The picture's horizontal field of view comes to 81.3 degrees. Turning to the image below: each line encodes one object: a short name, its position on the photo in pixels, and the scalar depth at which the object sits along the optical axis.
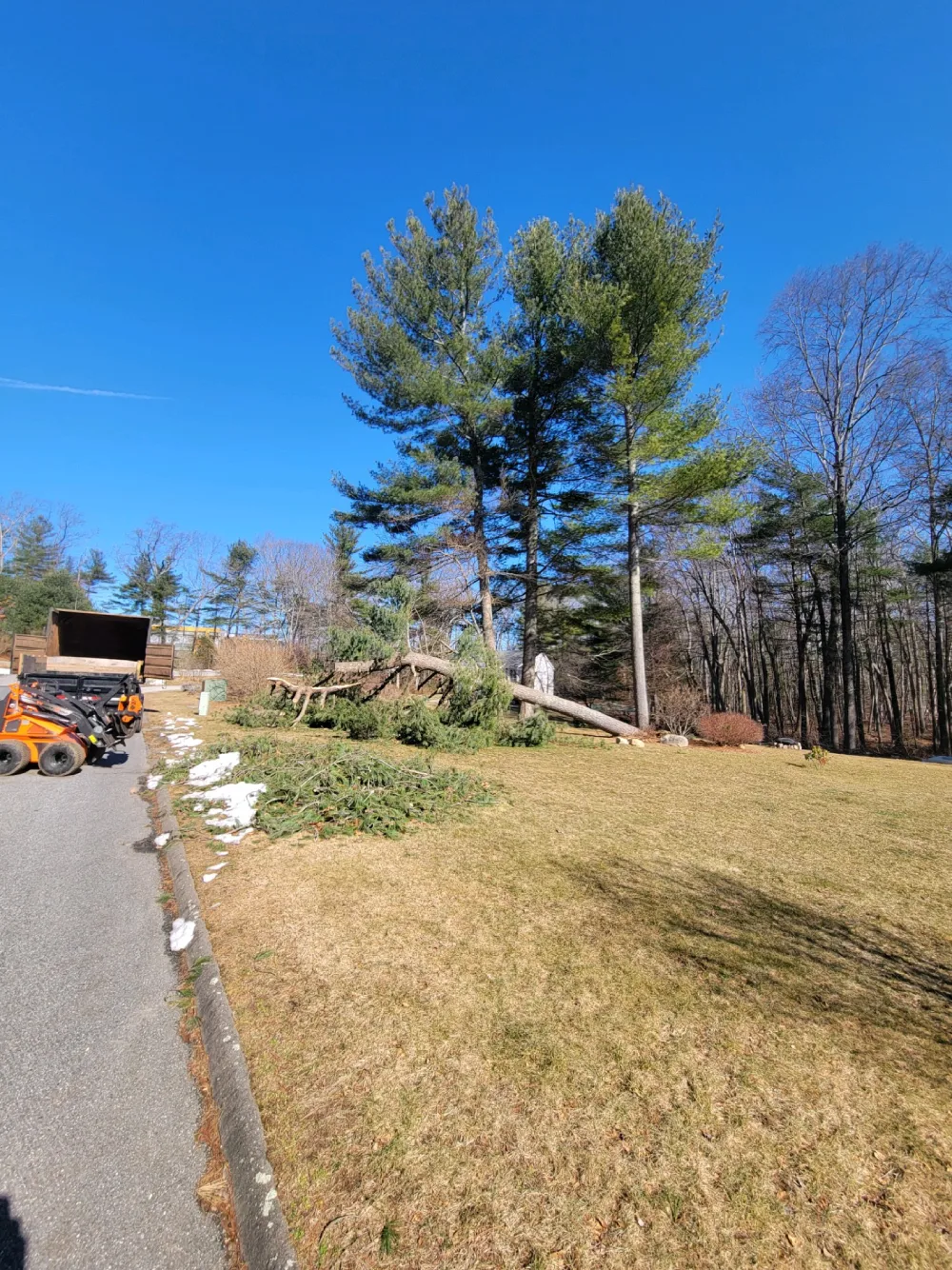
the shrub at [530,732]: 12.17
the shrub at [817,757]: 11.46
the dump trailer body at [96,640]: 12.09
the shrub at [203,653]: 32.78
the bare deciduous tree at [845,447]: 17.77
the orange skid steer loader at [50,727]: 7.39
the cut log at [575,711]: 14.20
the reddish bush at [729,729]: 13.84
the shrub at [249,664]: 19.39
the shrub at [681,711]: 15.34
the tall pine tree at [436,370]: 16.09
